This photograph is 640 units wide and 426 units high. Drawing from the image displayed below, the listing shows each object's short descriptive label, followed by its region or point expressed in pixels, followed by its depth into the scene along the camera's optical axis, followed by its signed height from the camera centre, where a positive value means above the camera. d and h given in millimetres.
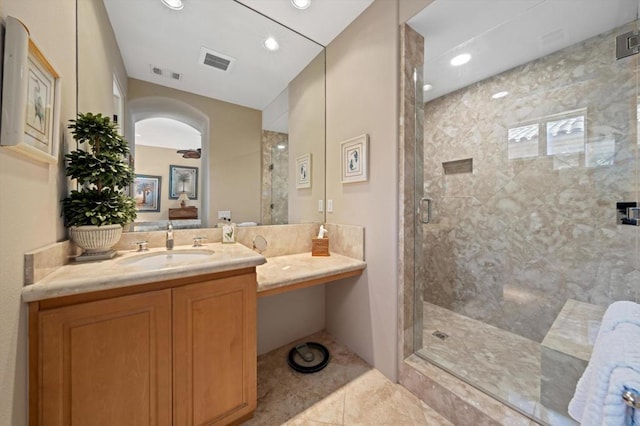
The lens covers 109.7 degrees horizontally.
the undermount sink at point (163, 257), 1211 -250
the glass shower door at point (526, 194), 1334 +178
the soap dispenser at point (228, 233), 1628 -136
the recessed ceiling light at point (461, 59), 1896 +1340
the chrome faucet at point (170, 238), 1397 -149
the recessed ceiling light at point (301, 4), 1591 +1509
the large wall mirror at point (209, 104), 1383 +787
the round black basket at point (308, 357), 1654 -1128
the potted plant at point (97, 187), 1037 +135
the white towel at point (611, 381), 592 -470
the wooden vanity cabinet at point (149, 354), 781 -577
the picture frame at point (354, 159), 1682 +438
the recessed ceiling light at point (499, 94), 2036 +1111
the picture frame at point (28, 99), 647 +383
